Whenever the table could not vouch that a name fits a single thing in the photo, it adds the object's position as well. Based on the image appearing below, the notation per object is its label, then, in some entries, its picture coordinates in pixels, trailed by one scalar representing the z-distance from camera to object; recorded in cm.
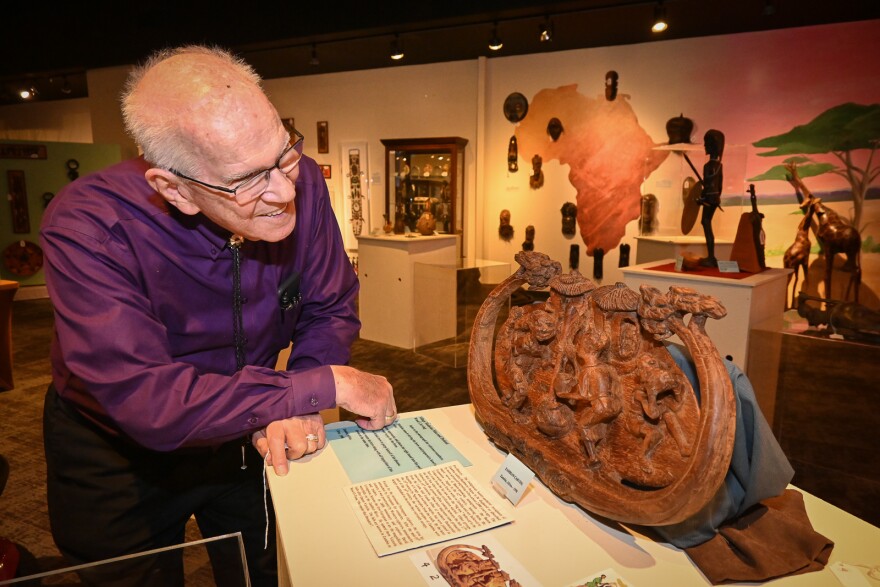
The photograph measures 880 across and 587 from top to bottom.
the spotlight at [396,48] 582
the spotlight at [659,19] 488
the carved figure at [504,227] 708
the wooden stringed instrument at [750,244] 328
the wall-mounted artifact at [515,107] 675
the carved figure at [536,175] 677
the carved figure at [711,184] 323
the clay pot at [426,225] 553
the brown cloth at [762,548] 92
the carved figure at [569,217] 662
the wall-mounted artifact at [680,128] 585
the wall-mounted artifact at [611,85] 613
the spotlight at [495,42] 563
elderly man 104
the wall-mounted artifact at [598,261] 657
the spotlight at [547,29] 526
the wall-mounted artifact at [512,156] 688
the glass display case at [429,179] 703
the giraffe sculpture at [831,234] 518
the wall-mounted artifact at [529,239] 692
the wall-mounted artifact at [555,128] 655
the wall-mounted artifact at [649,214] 528
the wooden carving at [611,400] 89
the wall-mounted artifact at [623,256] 639
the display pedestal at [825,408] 271
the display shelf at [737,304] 276
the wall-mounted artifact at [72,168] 780
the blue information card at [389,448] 127
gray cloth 96
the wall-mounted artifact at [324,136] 800
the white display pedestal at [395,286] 502
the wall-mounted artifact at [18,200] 749
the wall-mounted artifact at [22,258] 761
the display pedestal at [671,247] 414
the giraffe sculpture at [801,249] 536
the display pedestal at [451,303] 474
